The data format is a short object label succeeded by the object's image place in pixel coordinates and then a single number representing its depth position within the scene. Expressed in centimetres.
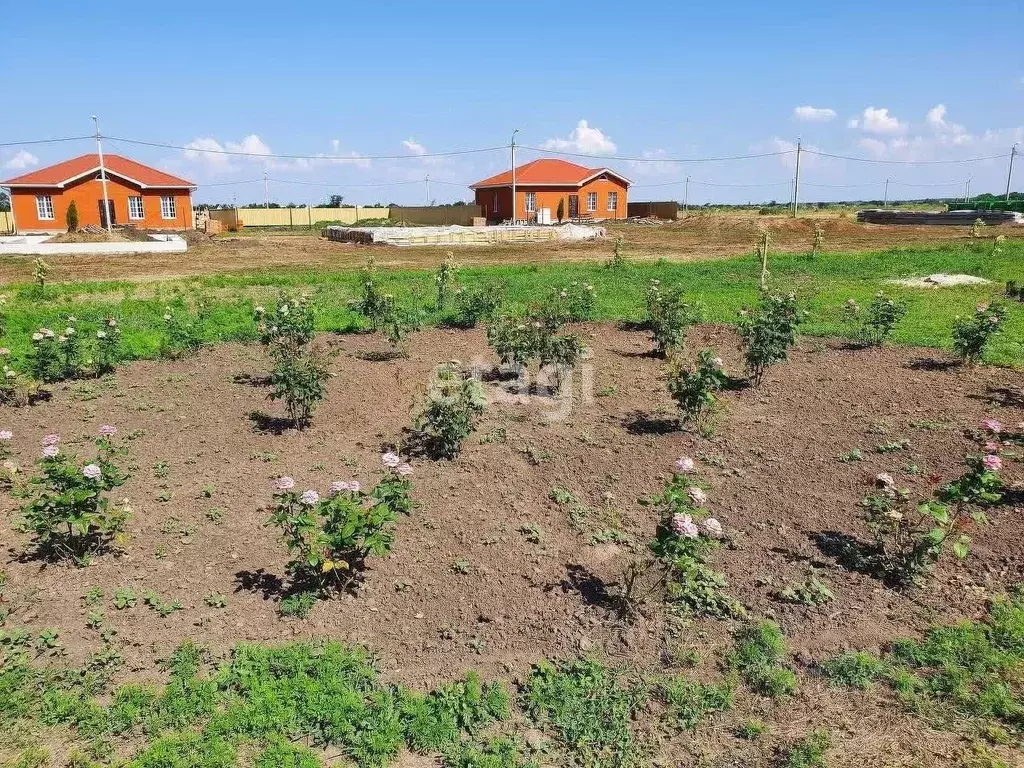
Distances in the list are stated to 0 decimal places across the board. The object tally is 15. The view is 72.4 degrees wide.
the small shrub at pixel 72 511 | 413
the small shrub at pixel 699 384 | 602
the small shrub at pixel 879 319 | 904
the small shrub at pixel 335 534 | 380
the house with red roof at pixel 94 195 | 3275
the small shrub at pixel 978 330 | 773
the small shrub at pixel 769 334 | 725
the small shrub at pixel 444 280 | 1143
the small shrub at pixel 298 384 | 609
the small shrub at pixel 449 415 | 560
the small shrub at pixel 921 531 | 406
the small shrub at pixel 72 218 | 3148
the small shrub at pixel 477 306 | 1036
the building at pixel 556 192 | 4278
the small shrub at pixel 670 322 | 866
